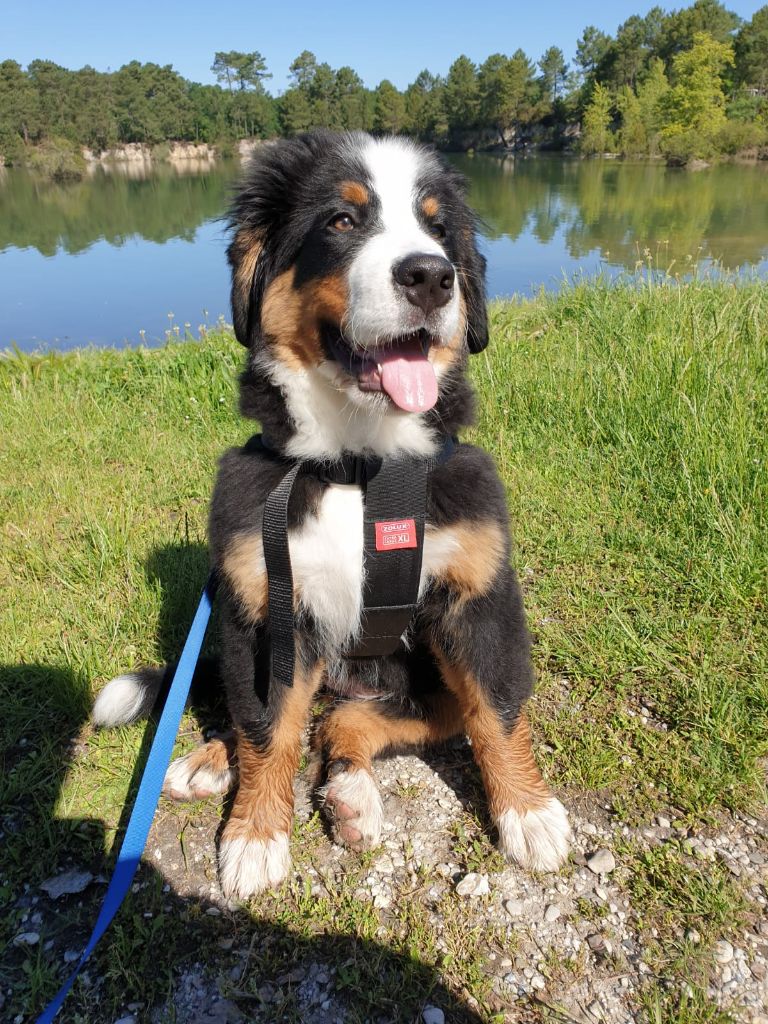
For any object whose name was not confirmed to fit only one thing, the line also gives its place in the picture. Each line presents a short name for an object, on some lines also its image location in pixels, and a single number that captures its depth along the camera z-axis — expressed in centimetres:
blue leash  45
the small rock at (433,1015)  47
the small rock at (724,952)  48
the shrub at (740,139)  3823
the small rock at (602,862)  56
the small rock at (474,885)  55
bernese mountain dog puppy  58
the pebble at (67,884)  57
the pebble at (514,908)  54
